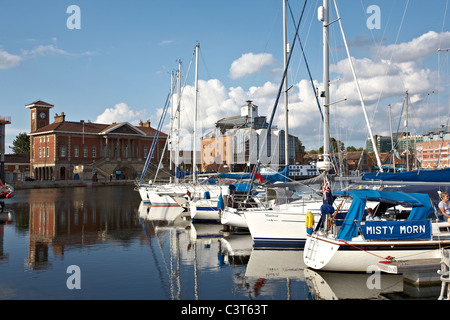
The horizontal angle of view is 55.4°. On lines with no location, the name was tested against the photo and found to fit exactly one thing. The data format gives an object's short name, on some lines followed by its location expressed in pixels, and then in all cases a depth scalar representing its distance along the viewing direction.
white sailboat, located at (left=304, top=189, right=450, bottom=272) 14.77
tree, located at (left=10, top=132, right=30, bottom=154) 131.75
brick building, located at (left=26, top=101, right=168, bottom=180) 94.25
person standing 15.53
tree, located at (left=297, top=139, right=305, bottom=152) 143.77
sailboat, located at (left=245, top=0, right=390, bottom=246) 19.73
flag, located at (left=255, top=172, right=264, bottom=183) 26.05
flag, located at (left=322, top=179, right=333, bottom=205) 17.88
